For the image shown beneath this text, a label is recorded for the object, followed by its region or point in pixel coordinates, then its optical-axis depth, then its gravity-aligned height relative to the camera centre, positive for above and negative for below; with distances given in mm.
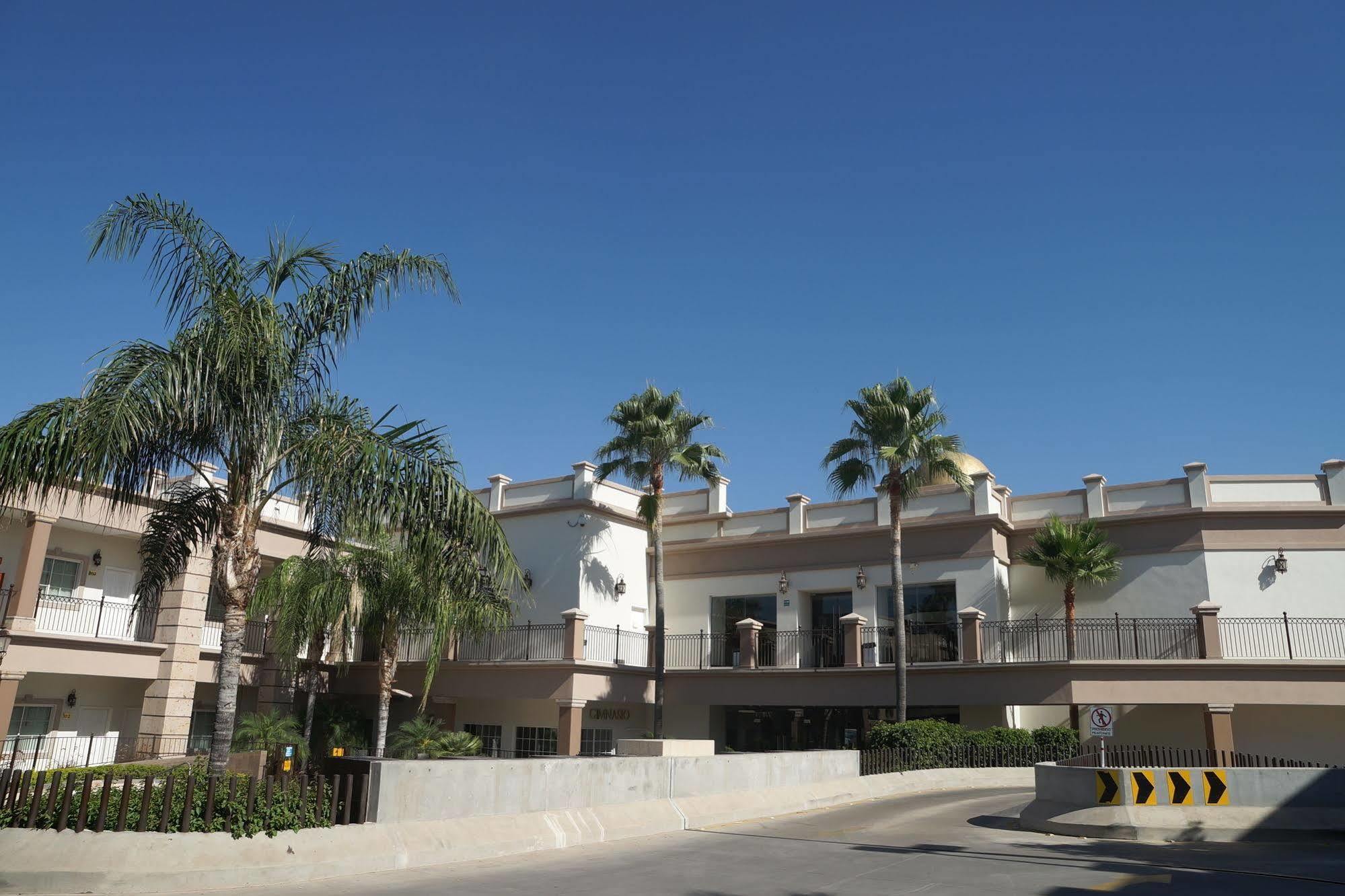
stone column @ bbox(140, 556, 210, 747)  25047 +1039
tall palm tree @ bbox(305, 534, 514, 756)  23719 +2331
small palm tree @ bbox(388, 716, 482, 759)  25094 -851
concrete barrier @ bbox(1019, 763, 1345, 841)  14922 -1072
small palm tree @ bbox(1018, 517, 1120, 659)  26531 +4317
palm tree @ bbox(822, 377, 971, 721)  26984 +7082
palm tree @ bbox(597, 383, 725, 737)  28438 +7188
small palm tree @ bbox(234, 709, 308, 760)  24016 -741
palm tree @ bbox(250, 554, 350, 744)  23812 +2311
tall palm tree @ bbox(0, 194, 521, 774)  11383 +3132
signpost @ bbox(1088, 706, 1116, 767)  16031 +75
